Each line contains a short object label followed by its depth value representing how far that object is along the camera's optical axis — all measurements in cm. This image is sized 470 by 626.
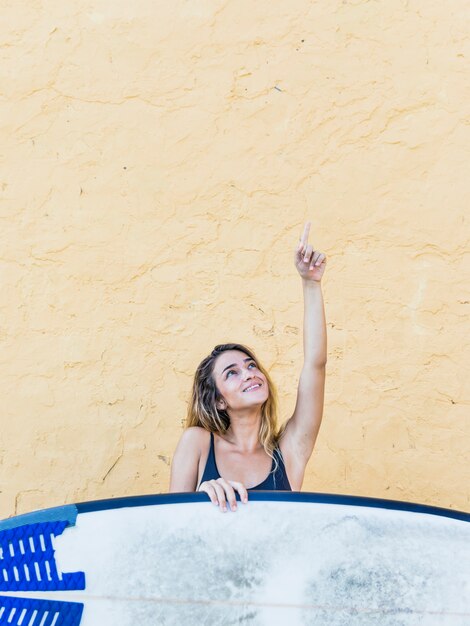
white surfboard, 261
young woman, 307
